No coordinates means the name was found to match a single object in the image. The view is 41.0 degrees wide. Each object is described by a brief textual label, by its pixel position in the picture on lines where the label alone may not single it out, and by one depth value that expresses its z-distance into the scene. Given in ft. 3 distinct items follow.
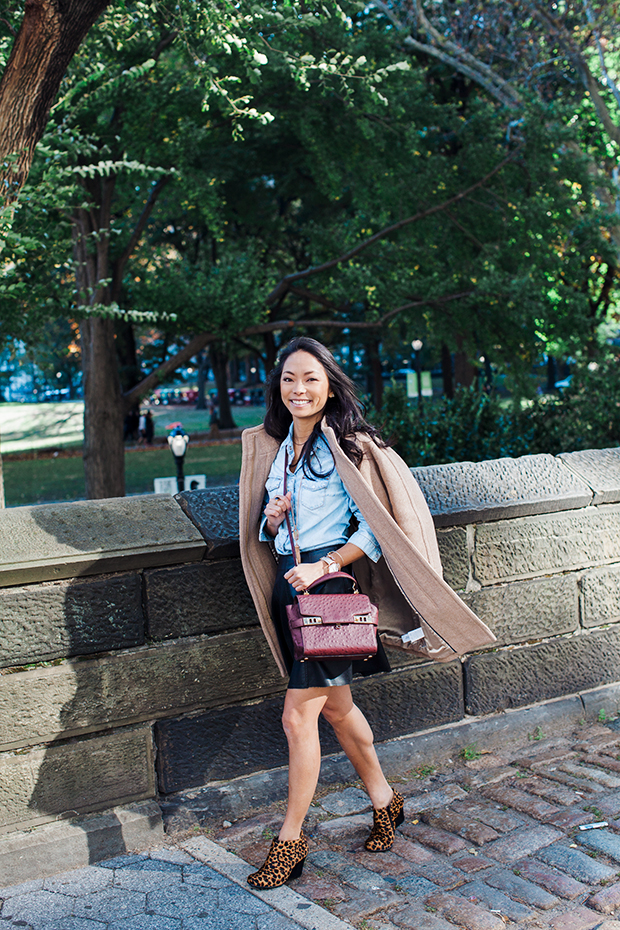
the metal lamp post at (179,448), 37.32
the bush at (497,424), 22.38
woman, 10.18
